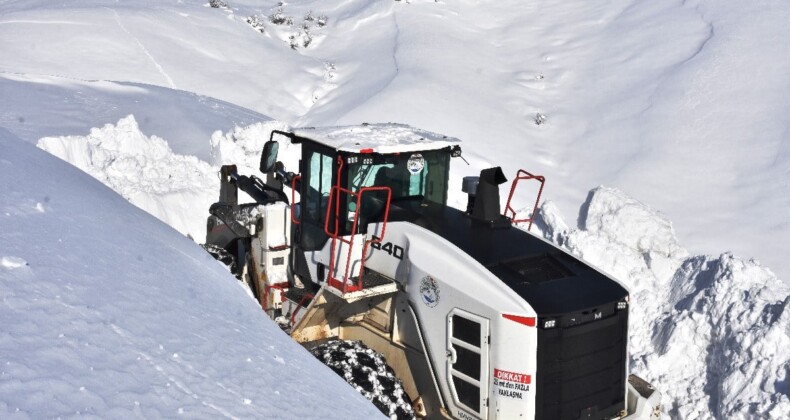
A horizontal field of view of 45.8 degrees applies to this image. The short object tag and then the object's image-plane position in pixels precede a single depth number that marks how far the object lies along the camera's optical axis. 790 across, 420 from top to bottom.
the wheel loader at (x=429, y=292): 6.18
